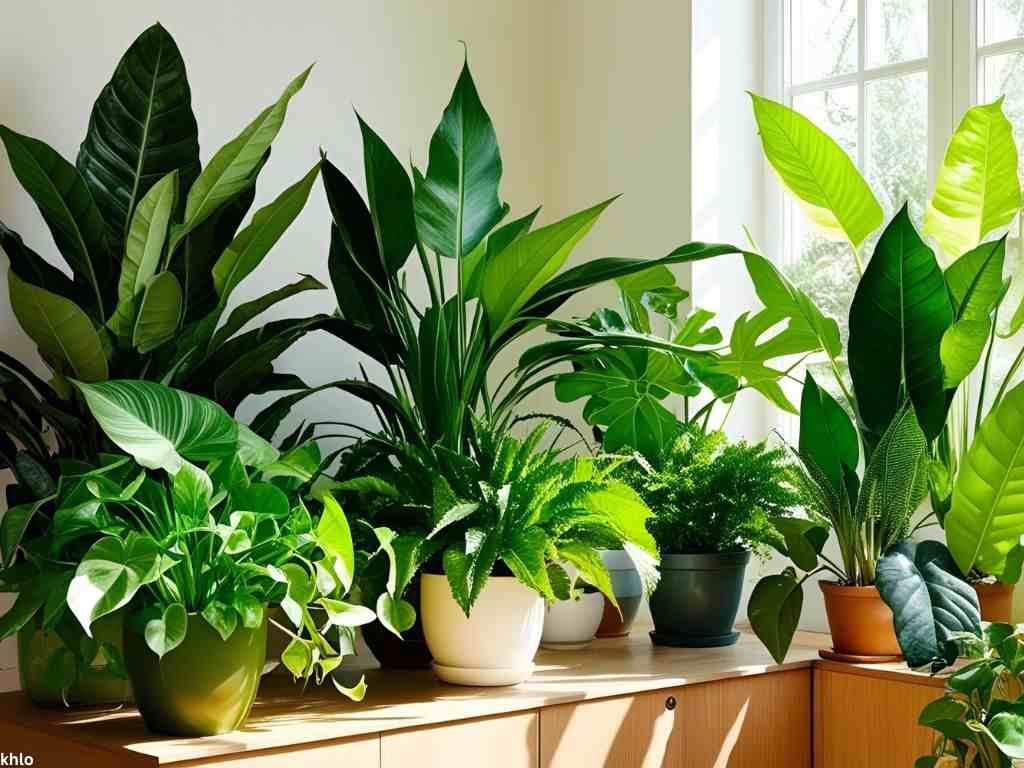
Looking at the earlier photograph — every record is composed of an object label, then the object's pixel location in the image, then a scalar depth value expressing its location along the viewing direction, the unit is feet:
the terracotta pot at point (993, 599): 6.30
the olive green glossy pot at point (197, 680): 4.62
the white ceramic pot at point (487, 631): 5.58
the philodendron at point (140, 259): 5.42
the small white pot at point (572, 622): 6.92
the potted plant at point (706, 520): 6.79
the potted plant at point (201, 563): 4.53
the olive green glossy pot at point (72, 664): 4.96
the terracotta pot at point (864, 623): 6.35
